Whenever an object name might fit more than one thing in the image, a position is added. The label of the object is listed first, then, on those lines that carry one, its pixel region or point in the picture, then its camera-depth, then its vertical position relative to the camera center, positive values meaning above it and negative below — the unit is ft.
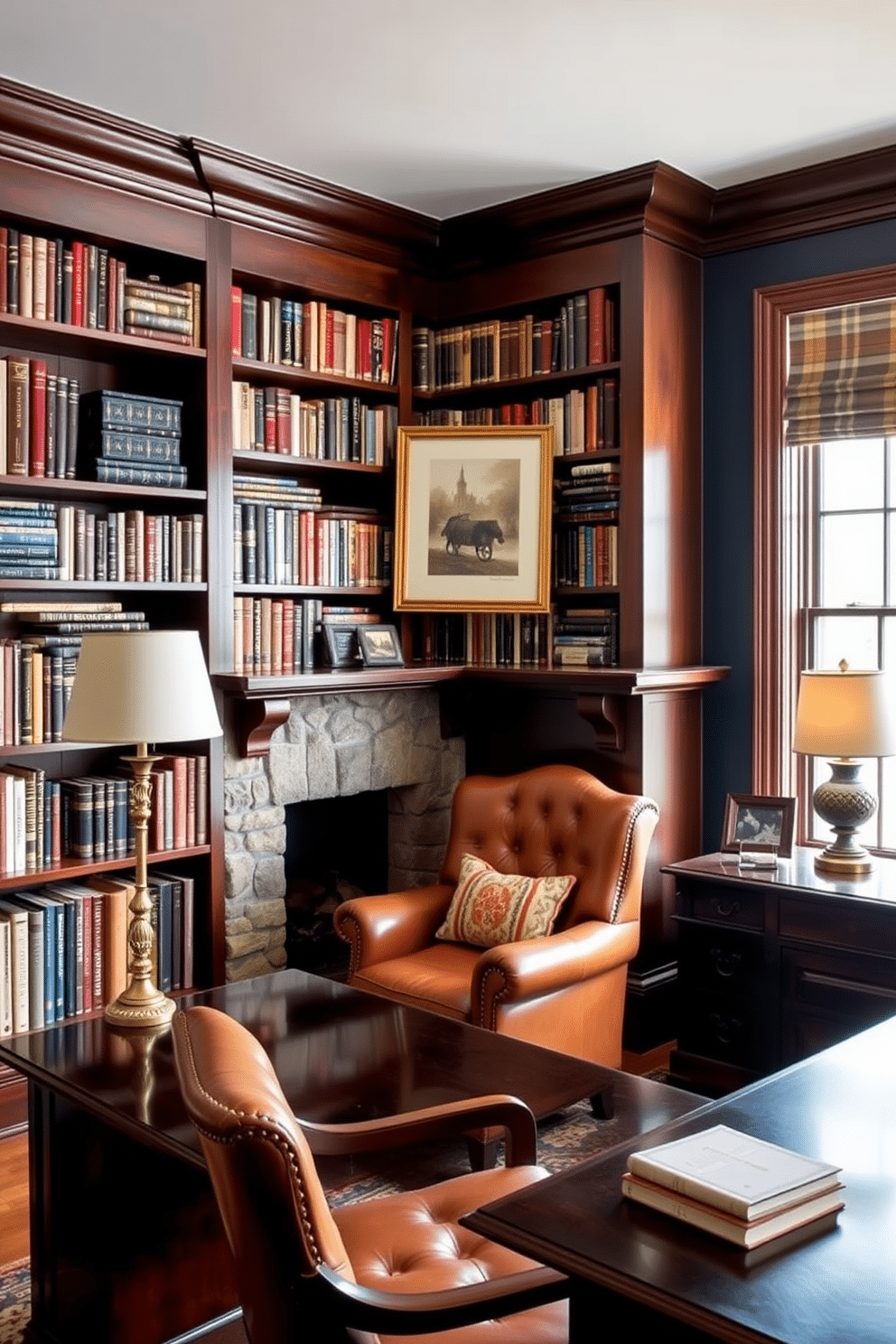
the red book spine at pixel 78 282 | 12.16 +3.66
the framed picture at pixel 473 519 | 14.44 +1.58
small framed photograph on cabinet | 12.67 -1.76
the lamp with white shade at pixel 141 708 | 8.95 -0.39
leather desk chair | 4.99 -2.47
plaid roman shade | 13.20 +3.03
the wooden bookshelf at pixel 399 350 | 12.42 +3.23
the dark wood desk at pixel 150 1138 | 7.70 -3.07
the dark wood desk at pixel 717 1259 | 3.94 -2.09
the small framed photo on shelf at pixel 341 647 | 14.51 +0.08
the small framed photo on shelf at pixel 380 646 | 14.67 +0.09
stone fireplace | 13.58 -1.55
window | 13.64 +1.09
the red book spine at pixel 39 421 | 11.97 +2.26
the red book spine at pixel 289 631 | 14.21 +0.26
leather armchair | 11.06 -2.69
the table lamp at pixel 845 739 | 11.77 -0.83
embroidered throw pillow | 12.36 -2.58
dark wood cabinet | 11.44 -3.01
